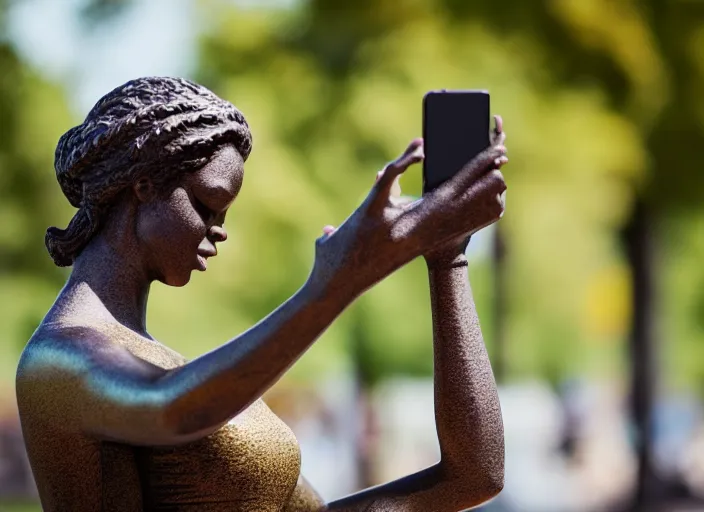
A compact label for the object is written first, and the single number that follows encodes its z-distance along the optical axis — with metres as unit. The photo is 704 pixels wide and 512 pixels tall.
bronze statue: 2.25
